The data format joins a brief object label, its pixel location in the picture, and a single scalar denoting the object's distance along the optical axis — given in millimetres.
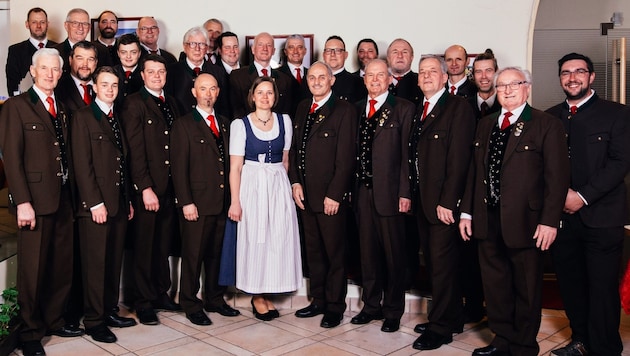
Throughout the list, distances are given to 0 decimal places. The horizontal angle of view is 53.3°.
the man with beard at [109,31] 5137
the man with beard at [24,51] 5266
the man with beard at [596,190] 3283
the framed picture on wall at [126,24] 5695
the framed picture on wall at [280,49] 5625
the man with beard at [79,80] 3949
